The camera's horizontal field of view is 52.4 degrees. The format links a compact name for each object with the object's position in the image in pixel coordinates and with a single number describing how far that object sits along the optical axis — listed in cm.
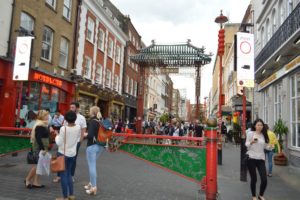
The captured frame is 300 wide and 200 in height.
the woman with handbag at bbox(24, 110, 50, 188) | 642
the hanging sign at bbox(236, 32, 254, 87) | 831
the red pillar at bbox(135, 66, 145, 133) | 2259
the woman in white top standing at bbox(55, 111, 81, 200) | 559
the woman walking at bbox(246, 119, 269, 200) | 612
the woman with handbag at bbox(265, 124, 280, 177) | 942
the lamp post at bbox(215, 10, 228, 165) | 1127
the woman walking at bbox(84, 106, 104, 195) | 620
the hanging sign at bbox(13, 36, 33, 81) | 1109
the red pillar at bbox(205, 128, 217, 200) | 598
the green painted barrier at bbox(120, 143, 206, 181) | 625
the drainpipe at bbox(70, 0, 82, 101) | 2039
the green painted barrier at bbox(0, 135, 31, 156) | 816
